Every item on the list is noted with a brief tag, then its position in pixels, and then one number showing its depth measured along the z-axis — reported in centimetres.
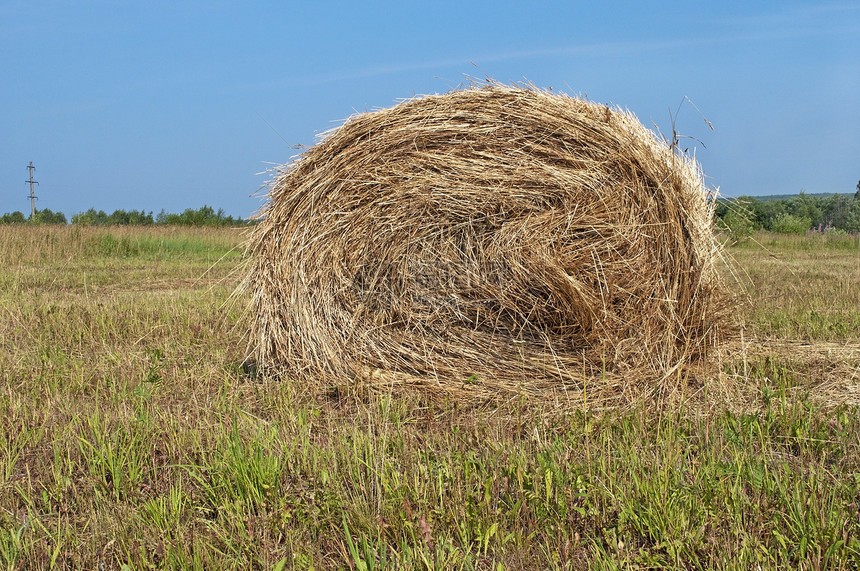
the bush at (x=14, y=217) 4294
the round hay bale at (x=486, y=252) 444
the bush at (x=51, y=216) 4524
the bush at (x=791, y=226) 2188
